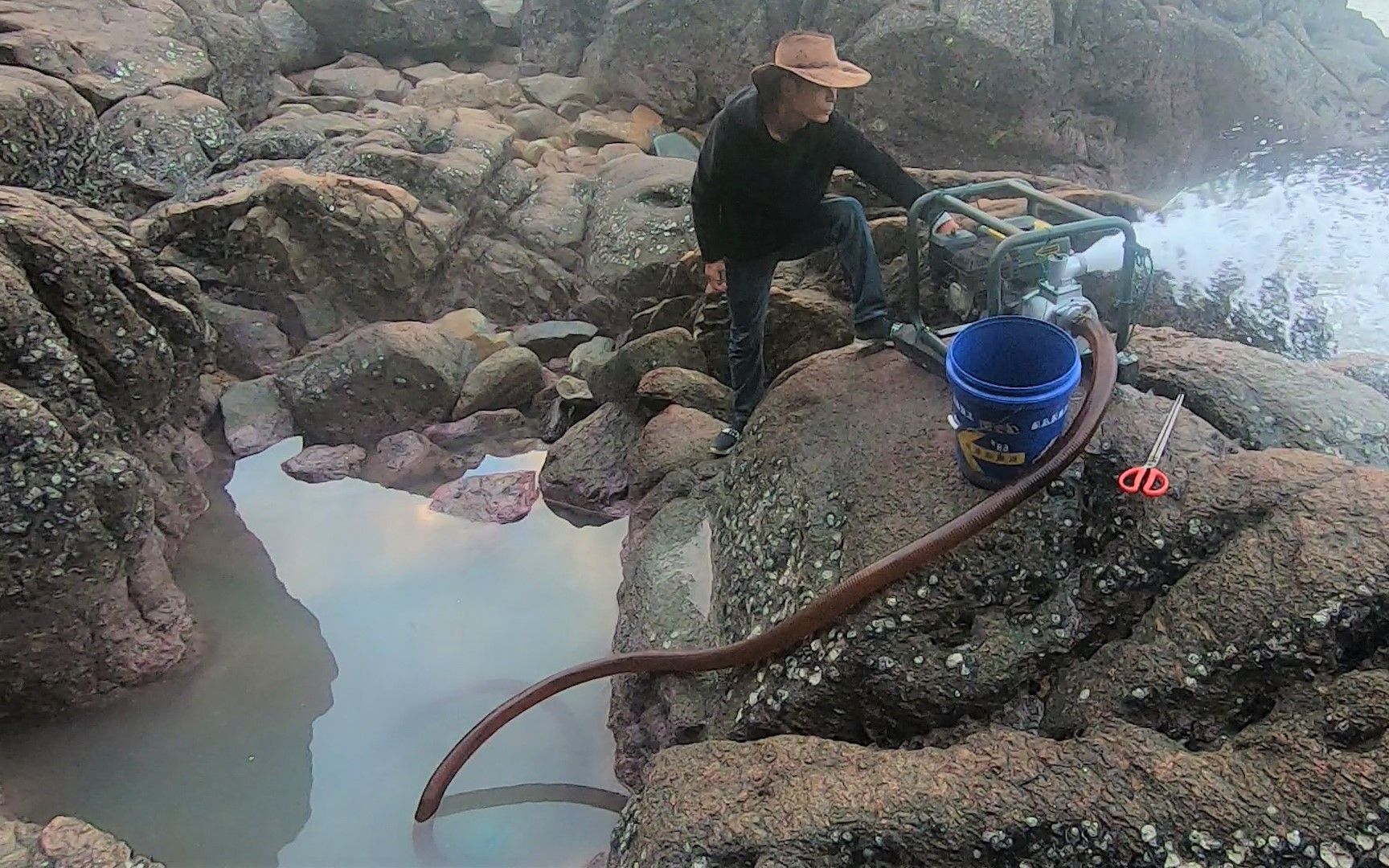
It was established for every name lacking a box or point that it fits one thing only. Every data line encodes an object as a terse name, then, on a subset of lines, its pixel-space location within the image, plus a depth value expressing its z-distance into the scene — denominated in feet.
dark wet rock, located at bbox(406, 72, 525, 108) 29.37
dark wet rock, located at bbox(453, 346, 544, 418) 18.37
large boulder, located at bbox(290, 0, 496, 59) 32.35
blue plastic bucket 7.99
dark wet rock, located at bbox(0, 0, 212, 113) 21.58
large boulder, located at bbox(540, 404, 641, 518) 15.67
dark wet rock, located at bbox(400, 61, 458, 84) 31.37
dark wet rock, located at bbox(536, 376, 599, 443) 17.99
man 10.71
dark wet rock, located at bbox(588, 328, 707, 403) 16.60
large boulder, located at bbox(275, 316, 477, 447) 17.80
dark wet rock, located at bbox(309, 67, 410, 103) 29.43
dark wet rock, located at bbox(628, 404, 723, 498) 14.48
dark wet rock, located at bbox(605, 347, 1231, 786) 8.36
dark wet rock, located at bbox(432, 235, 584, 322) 22.29
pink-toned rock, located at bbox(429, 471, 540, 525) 15.55
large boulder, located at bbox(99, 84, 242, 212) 20.88
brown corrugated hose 8.32
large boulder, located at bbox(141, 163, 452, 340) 19.51
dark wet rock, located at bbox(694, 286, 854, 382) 15.24
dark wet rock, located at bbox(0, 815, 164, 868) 8.23
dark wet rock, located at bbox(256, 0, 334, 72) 31.35
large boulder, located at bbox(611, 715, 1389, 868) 6.48
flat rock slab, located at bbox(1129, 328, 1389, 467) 9.50
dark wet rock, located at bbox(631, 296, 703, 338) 17.79
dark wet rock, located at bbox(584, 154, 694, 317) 21.15
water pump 9.35
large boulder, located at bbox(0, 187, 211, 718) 11.04
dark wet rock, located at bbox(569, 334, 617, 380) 19.75
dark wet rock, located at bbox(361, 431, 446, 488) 16.75
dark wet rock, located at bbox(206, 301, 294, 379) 19.39
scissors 7.91
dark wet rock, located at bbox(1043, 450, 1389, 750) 6.89
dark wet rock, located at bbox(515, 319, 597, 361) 20.84
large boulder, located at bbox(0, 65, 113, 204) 18.81
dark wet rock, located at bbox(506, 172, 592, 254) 22.91
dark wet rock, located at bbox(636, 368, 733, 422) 15.75
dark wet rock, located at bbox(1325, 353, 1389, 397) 11.57
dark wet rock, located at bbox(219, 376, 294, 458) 17.24
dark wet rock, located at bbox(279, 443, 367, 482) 16.56
